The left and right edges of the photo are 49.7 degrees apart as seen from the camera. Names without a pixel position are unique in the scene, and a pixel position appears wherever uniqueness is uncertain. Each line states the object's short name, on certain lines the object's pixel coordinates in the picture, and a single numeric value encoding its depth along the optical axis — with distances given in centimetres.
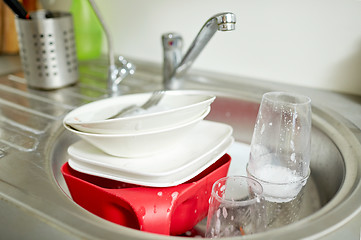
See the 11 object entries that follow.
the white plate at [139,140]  63
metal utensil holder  98
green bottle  119
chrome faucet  81
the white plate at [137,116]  63
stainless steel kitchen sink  51
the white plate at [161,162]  61
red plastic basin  57
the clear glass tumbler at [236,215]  51
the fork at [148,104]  79
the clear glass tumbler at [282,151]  64
